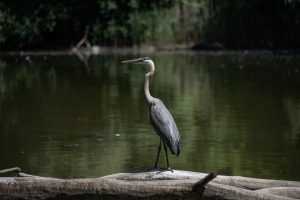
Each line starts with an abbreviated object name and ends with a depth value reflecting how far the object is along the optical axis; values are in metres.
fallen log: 15.03
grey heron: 18.78
